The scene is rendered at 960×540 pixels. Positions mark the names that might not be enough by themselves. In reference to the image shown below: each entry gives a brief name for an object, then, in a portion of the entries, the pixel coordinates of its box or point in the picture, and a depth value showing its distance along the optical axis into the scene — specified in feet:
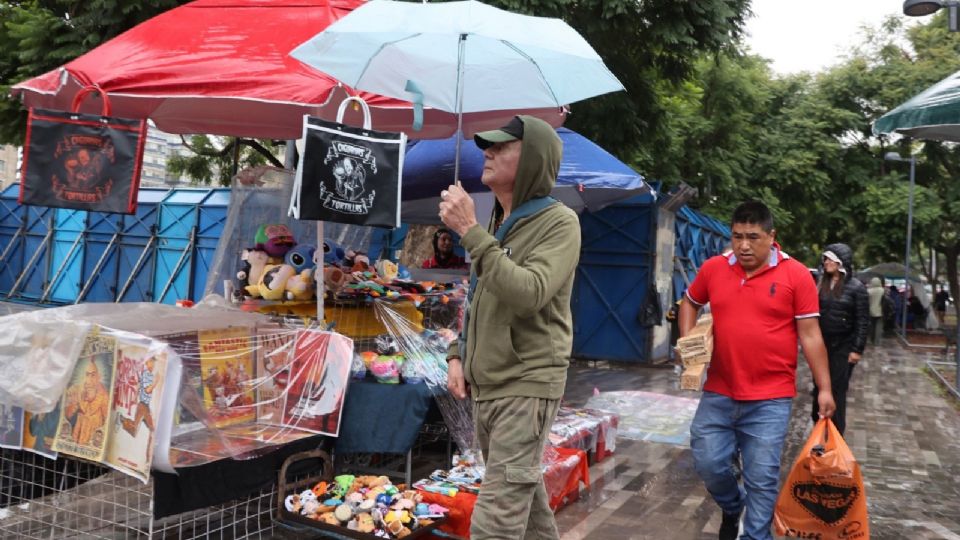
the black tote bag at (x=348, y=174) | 13.94
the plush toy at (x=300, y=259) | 16.79
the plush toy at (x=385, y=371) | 15.40
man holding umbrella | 8.99
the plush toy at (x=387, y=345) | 16.14
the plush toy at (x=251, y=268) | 16.98
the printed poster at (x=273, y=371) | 14.26
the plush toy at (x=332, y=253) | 17.69
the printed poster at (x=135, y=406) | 11.54
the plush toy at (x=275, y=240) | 17.25
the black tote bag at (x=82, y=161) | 15.12
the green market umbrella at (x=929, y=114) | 15.80
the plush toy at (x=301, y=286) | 16.19
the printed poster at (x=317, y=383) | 14.55
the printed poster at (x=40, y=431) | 12.59
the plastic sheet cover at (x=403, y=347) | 15.64
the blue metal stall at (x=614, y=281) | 45.85
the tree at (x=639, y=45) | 34.47
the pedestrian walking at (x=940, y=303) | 114.93
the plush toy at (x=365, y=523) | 12.97
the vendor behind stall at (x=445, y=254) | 27.25
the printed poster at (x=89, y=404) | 12.13
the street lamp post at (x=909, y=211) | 68.08
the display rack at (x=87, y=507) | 13.28
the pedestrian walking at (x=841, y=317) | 22.08
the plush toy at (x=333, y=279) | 16.39
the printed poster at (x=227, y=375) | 13.25
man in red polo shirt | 13.01
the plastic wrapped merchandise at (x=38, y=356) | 12.42
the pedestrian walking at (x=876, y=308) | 68.59
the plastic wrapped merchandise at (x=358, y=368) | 15.35
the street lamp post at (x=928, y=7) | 28.73
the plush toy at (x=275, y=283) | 16.25
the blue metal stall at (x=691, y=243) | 51.06
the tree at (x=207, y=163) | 49.47
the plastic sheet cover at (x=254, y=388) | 12.71
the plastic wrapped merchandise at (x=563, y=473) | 15.94
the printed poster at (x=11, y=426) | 12.93
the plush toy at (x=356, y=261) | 18.45
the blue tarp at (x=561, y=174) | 27.09
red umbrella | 15.34
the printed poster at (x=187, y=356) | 12.31
